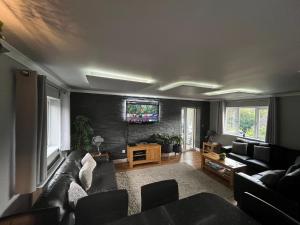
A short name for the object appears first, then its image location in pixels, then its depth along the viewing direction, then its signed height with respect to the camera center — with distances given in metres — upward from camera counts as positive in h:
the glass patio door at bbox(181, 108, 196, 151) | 6.38 -0.70
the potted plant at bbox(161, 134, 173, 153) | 5.32 -1.16
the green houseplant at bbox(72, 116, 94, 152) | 4.03 -0.65
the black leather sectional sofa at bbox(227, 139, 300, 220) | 1.96 -1.22
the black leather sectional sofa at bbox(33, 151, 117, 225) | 1.46 -0.97
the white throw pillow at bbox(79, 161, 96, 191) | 2.22 -1.02
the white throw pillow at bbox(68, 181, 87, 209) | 1.63 -0.97
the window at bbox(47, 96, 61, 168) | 3.21 -0.31
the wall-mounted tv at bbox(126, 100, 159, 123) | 4.86 +0.02
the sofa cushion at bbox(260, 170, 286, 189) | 2.20 -1.01
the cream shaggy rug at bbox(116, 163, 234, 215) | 2.92 -1.66
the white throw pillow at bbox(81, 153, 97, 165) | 2.85 -0.95
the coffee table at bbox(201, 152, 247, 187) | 3.36 -1.37
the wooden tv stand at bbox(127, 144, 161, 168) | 4.45 -1.33
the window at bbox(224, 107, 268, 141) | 4.90 -0.33
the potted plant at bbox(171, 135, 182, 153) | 5.52 -1.14
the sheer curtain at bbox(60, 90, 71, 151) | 3.48 -0.29
